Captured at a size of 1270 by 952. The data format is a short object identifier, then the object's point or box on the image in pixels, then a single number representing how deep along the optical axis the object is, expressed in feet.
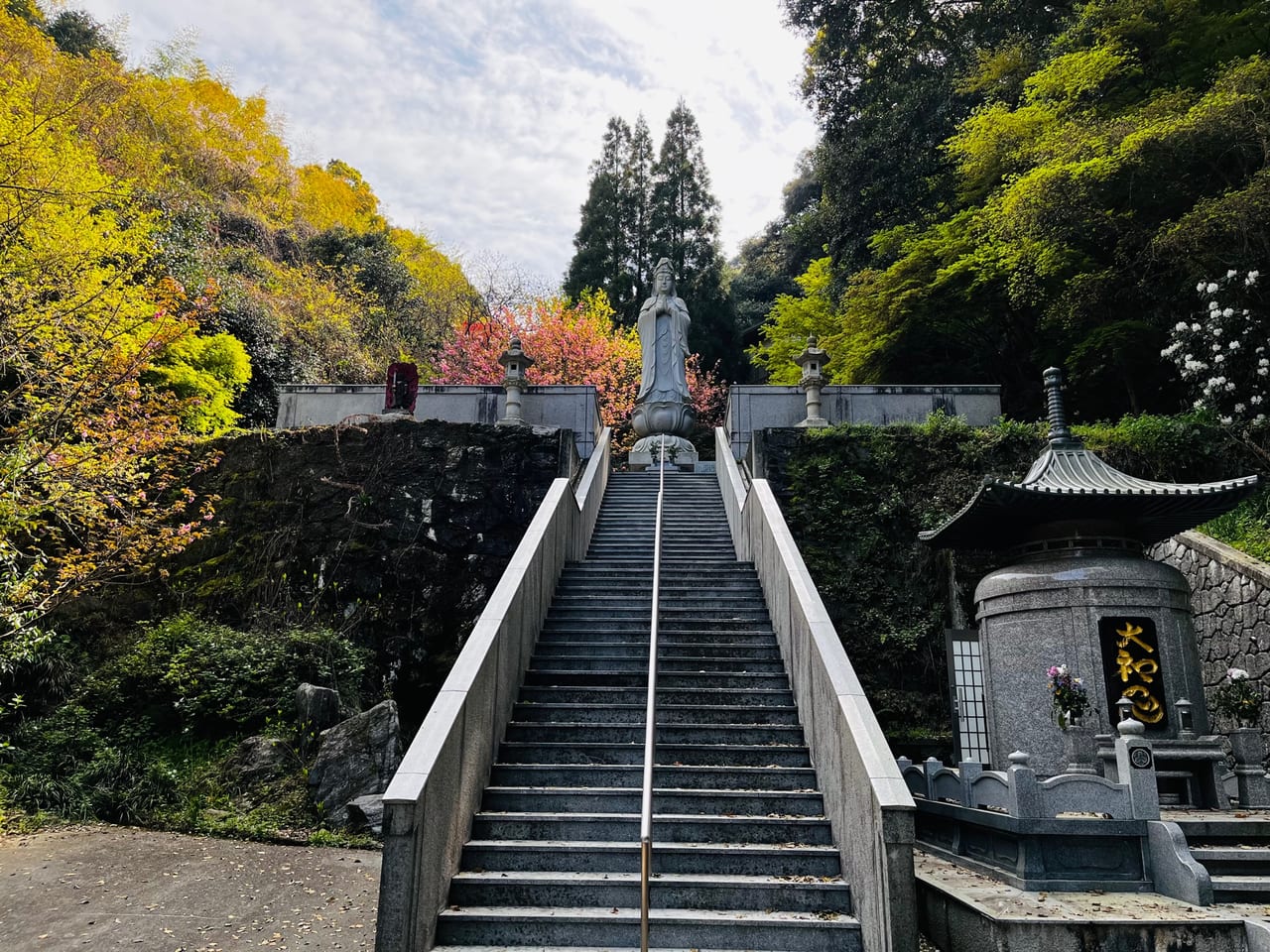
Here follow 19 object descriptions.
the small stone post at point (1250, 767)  21.52
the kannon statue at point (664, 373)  53.72
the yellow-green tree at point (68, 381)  27.45
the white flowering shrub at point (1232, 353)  41.27
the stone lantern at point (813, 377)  47.01
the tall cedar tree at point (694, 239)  106.01
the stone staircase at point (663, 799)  15.05
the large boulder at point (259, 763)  28.78
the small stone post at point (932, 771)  21.59
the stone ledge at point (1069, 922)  14.20
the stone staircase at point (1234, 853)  17.28
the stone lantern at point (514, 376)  49.57
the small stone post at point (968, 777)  19.88
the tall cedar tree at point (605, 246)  106.52
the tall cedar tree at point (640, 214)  108.37
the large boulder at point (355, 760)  27.50
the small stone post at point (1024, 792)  17.29
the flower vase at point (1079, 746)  23.27
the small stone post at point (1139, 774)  17.47
